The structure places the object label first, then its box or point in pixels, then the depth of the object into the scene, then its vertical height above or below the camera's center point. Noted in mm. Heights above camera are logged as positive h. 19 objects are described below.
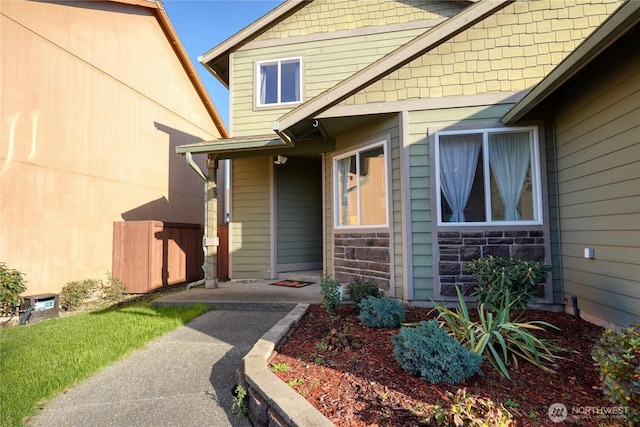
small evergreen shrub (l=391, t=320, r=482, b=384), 2549 -1026
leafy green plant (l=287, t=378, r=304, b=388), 2616 -1228
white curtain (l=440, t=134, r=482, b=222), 4840 +868
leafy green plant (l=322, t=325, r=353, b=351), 3369 -1164
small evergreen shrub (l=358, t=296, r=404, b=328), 3928 -1029
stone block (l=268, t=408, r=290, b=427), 2187 -1288
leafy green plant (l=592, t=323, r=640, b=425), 1812 -824
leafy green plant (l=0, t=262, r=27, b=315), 5242 -943
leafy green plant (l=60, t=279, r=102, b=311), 6469 -1254
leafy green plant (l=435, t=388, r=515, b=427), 1805 -1052
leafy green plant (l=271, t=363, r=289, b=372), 2895 -1227
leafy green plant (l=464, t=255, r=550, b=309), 3625 -611
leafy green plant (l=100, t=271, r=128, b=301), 7230 -1312
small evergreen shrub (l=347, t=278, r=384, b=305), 4605 -891
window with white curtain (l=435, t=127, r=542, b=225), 4695 +709
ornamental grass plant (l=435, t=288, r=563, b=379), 2861 -1051
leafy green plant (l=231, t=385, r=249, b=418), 2641 -1416
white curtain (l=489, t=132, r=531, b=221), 4723 +861
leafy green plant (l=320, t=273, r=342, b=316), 4438 -896
